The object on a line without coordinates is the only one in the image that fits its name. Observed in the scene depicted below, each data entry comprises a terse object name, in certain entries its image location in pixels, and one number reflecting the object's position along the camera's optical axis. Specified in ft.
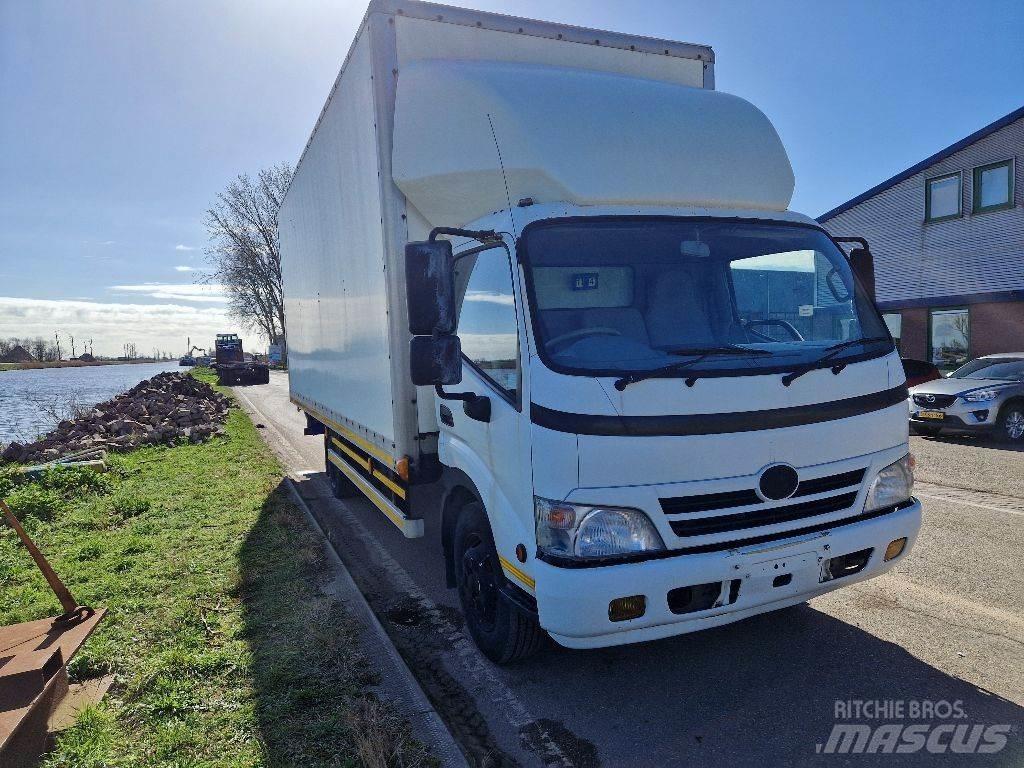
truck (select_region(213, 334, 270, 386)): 125.18
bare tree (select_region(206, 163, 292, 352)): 177.17
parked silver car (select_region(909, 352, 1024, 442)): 33.22
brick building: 55.31
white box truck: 9.14
